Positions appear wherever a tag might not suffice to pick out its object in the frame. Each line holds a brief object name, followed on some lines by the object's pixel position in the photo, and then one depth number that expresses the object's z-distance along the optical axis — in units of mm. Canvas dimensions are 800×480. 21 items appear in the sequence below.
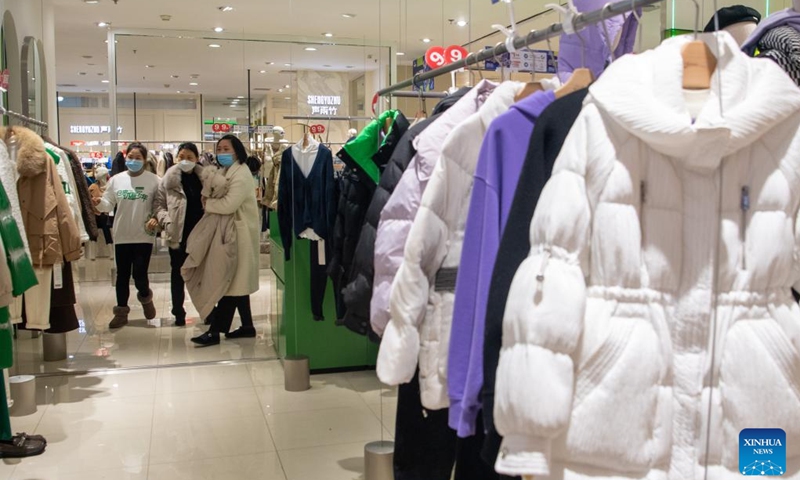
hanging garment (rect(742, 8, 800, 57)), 1620
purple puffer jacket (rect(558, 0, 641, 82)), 2041
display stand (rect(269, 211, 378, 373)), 4844
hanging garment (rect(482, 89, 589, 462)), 1424
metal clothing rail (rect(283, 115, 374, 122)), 4727
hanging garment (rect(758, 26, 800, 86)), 1572
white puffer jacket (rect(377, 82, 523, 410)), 1964
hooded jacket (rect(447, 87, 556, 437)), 1649
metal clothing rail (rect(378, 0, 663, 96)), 1562
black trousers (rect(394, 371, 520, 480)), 2312
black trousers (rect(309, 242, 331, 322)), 4676
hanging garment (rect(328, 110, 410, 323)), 3328
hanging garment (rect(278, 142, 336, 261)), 4387
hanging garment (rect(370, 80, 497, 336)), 2182
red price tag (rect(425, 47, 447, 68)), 3434
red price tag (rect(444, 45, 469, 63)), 3426
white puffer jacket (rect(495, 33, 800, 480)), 1316
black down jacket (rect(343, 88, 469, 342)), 2467
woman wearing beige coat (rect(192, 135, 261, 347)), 4855
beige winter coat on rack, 4137
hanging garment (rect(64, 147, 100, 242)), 4777
